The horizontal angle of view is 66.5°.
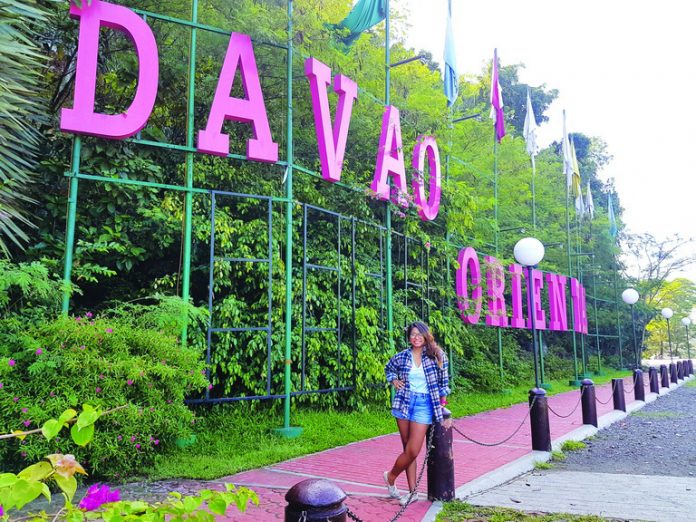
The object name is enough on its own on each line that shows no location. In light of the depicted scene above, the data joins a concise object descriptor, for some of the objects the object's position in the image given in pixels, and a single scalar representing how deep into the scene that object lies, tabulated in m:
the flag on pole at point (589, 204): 24.33
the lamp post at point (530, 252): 8.80
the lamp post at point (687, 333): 48.66
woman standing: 4.80
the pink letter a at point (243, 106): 7.48
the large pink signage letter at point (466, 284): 13.35
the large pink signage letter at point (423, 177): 11.30
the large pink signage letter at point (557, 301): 19.55
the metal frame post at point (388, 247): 9.92
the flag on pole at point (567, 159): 21.05
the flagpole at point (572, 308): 19.19
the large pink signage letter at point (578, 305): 21.82
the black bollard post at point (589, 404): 9.21
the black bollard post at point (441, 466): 4.80
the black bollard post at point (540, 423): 7.13
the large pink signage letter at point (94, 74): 6.46
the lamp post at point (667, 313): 23.38
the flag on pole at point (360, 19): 10.16
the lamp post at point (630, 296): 19.78
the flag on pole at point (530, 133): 19.22
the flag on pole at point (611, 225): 25.81
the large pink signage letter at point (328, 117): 8.54
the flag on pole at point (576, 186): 22.50
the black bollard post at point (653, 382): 16.05
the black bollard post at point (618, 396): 11.38
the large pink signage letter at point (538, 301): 17.91
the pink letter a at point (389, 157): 9.93
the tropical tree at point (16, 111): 5.87
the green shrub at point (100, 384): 4.86
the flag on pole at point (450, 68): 13.28
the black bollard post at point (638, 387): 13.65
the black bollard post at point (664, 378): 18.77
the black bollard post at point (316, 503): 2.28
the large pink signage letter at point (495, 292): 14.73
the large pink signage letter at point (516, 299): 16.42
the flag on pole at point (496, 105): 15.78
